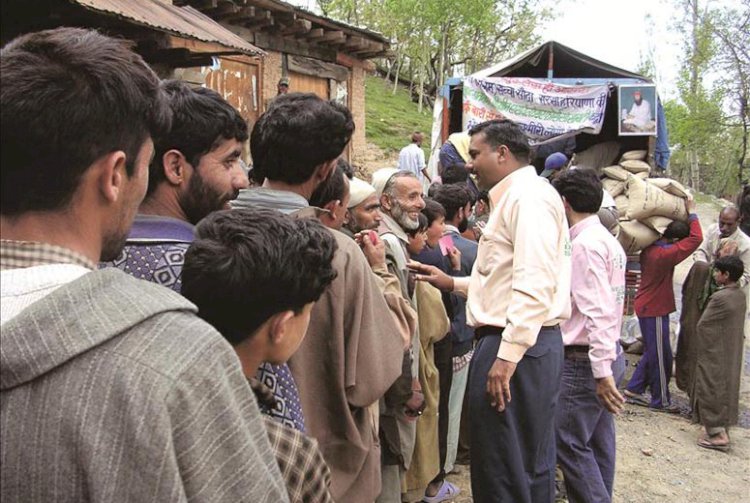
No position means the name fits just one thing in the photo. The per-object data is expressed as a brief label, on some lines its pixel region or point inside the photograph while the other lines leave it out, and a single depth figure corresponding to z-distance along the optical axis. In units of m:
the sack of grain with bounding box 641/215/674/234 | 6.30
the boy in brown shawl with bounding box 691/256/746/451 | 5.34
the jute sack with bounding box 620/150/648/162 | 9.07
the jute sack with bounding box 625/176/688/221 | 6.29
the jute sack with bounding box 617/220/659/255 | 6.38
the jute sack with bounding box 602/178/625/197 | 8.18
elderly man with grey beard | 2.88
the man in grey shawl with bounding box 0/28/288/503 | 0.77
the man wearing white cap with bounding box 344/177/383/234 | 2.98
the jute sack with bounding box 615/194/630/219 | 6.89
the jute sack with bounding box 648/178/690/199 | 6.39
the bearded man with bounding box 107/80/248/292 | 1.68
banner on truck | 8.86
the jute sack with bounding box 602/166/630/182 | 8.53
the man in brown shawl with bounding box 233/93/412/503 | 1.90
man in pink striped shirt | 3.36
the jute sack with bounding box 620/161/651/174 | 8.74
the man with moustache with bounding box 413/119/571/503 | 2.75
